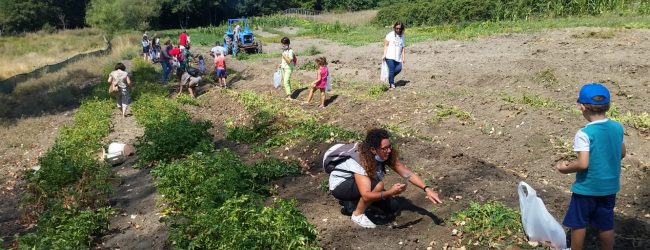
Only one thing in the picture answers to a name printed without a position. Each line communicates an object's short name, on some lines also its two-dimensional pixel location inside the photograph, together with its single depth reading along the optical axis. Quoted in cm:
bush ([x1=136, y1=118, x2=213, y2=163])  894
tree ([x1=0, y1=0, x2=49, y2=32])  6269
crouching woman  505
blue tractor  2453
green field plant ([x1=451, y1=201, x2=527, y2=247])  480
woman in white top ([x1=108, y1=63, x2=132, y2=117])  1316
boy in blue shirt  386
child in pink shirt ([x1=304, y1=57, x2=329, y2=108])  1115
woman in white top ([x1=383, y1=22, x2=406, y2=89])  1133
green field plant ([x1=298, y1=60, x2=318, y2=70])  1750
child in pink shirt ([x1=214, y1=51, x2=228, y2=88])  1502
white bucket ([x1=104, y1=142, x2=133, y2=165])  1004
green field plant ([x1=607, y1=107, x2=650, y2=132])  766
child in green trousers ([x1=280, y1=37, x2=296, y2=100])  1229
